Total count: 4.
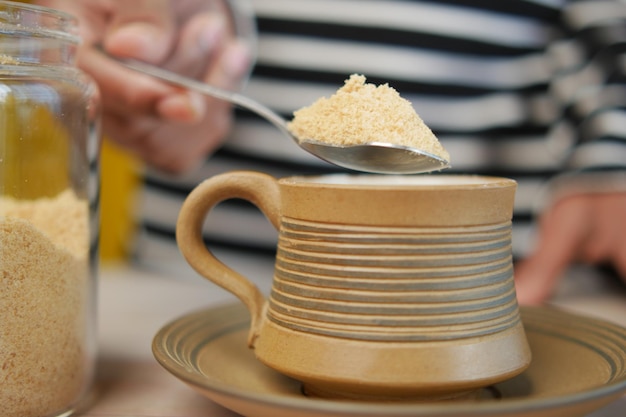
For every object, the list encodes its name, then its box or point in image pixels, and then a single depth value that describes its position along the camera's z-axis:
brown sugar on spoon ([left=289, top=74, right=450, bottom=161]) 0.51
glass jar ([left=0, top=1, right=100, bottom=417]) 0.48
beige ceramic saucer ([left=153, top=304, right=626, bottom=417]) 0.40
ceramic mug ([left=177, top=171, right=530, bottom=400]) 0.46
